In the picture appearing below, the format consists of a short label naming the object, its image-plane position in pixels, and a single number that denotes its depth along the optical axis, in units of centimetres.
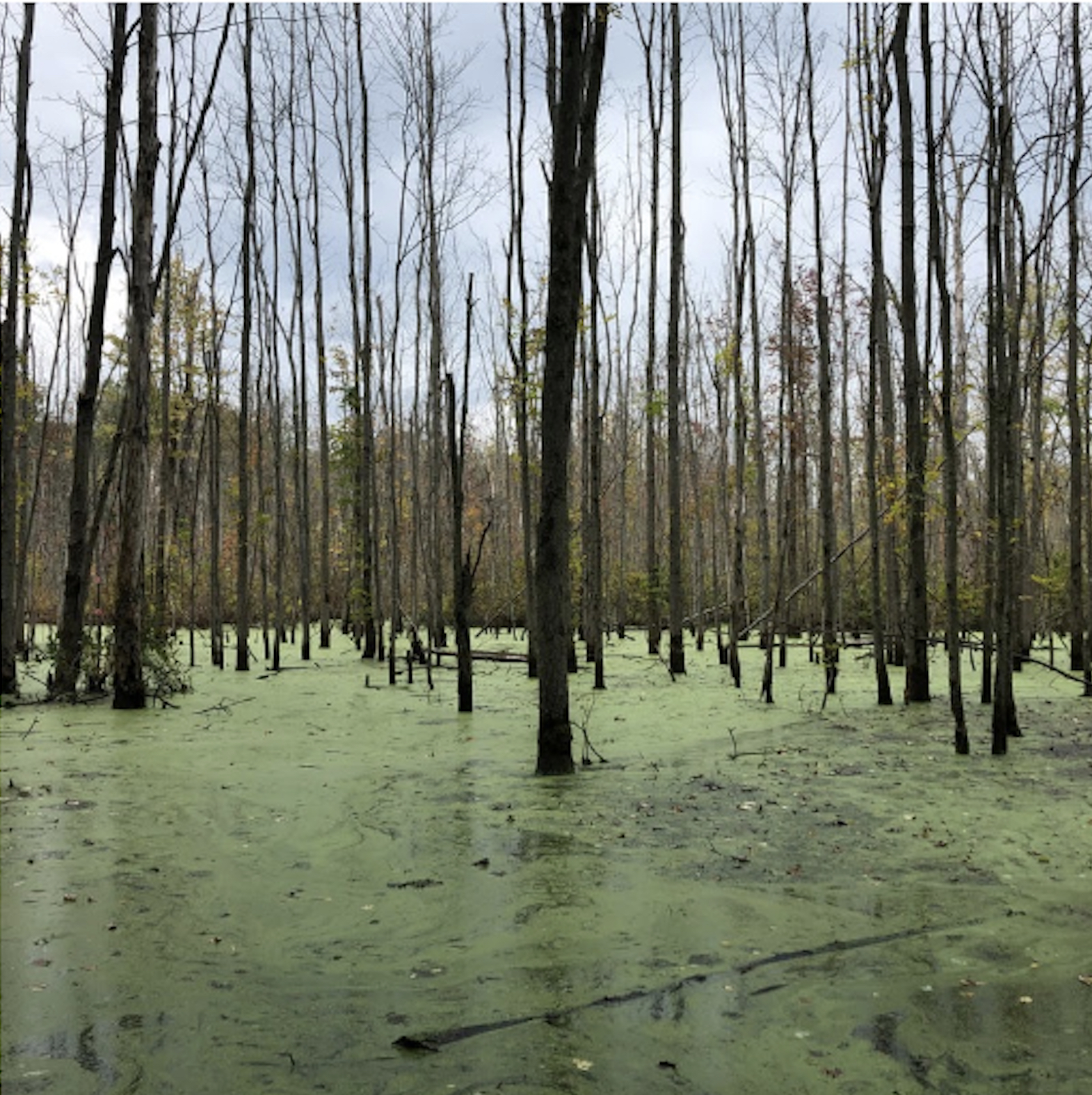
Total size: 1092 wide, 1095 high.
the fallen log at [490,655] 1188
